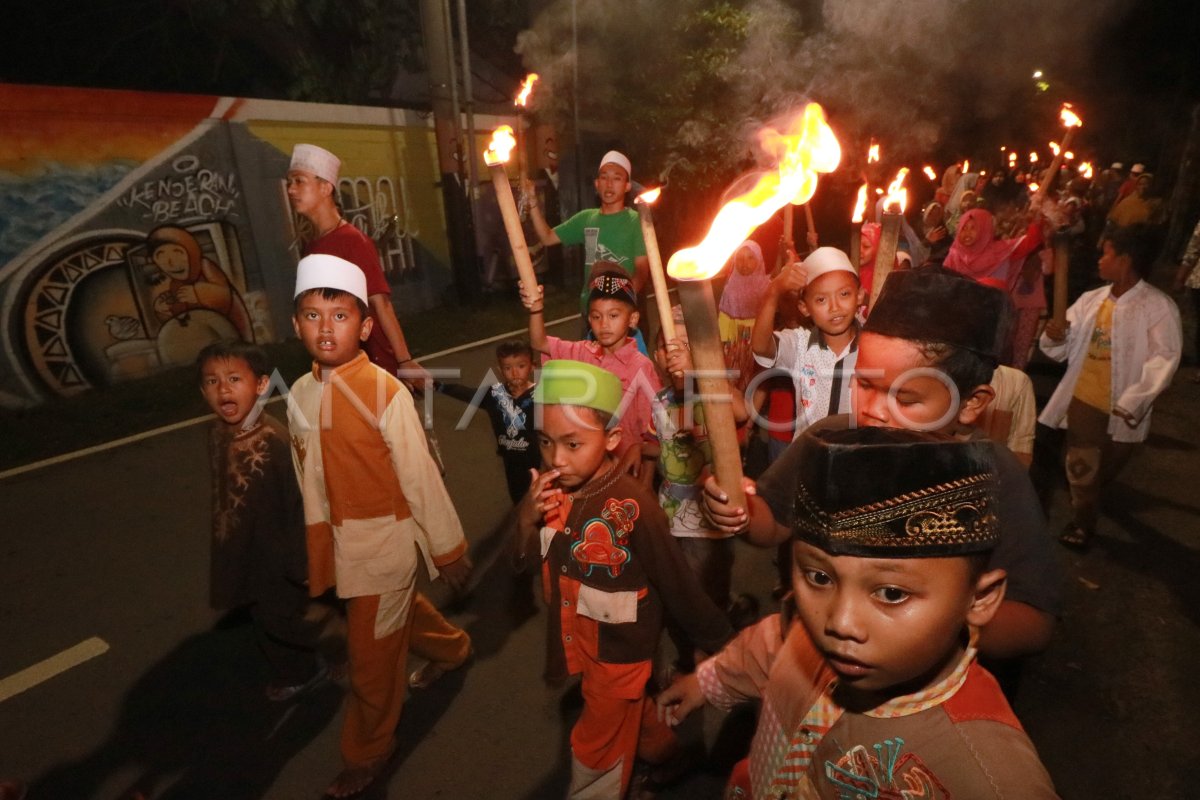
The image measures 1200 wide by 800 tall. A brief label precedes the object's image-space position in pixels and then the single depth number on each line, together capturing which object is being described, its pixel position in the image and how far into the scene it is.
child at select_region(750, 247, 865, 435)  3.55
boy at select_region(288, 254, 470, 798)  2.97
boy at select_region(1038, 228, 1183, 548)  4.48
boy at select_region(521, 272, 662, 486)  3.96
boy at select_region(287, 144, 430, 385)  4.16
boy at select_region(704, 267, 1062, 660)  1.95
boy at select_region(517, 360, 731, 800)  2.61
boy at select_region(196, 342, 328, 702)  3.42
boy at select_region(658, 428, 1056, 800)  1.29
